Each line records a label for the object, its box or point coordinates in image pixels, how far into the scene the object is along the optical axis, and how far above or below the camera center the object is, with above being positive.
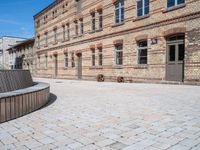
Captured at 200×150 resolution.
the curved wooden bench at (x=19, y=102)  3.89 -0.95
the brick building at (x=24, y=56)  27.59 +2.25
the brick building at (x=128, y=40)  9.48 +2.14
